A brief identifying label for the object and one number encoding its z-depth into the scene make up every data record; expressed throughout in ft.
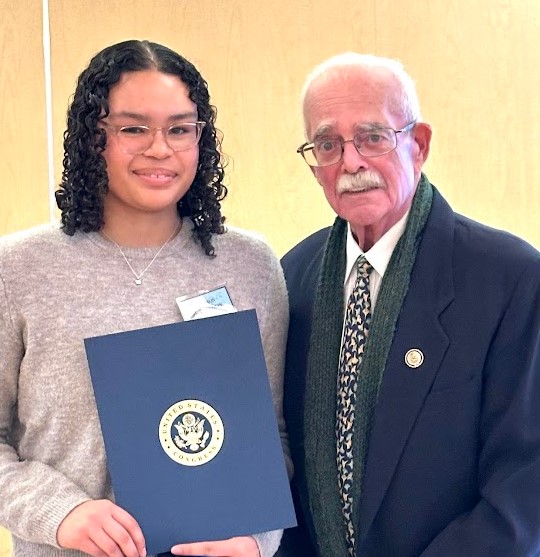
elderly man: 5.31
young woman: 4.91
